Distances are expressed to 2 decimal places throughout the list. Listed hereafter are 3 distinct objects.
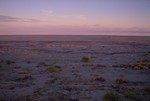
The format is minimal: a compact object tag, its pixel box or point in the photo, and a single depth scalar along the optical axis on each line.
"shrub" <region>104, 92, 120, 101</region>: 5.90
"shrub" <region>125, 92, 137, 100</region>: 6.21
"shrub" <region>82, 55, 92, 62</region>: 14.07
